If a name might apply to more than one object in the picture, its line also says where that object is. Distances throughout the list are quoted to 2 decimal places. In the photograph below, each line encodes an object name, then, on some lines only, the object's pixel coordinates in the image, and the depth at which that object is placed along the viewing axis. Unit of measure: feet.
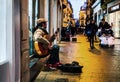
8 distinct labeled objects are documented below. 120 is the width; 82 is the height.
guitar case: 17.79
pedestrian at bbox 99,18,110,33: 38.94
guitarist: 16.83
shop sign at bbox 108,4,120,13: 67.37
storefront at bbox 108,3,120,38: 67.34
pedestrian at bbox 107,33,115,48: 38.00
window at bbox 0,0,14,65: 9.40
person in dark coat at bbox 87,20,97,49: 38.19
